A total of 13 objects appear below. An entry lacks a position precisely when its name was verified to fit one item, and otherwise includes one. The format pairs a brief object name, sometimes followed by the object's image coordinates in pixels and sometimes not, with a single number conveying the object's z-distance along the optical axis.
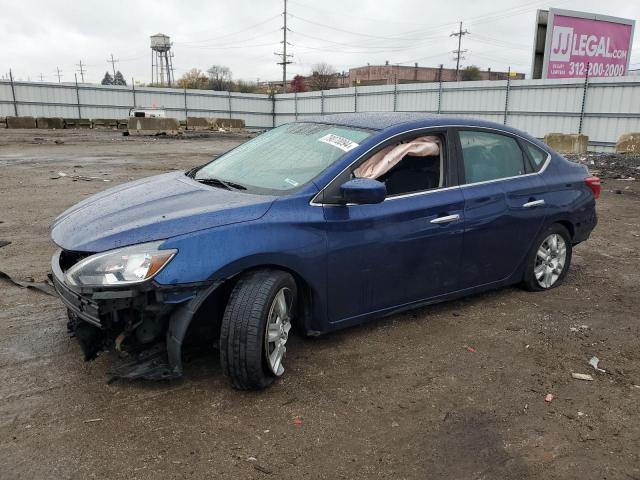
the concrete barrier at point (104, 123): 34.71
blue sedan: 2.80
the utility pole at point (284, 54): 59.83
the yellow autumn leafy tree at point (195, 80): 74.75
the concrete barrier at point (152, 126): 28.66
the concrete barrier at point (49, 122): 31.91
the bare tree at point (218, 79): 72.56
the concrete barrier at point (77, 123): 33.38
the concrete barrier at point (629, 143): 17.05
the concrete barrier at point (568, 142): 17.52
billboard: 21.47
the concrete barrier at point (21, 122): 31.09
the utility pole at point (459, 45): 71.57
